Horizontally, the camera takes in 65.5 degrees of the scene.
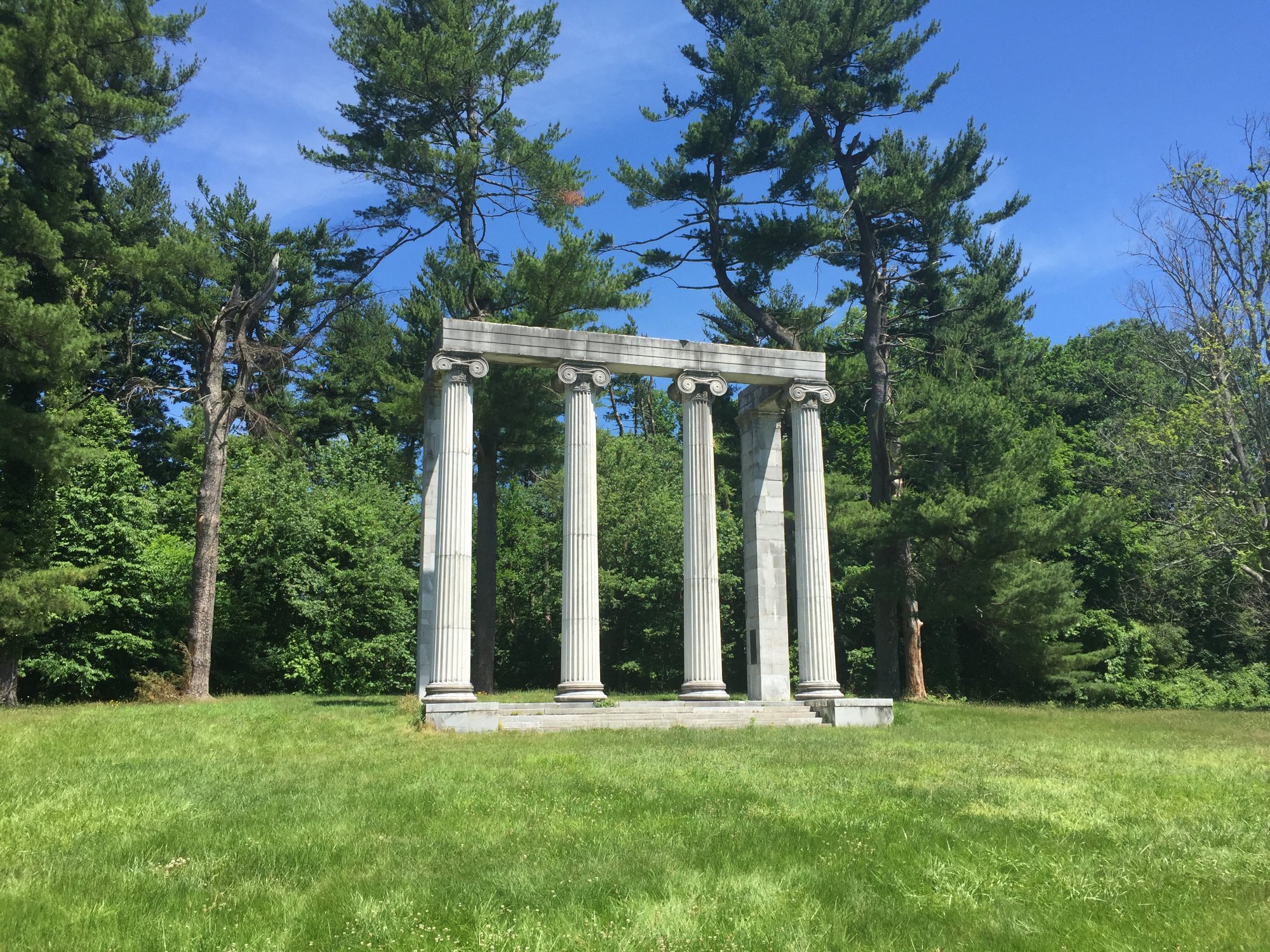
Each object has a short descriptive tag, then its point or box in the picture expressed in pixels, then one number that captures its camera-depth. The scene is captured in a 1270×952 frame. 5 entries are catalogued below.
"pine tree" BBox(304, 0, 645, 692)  37.12
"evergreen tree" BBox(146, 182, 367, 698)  34.00
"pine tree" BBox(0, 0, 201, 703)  26.09
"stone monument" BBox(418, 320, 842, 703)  25.95
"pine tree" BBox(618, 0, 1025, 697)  38.53
